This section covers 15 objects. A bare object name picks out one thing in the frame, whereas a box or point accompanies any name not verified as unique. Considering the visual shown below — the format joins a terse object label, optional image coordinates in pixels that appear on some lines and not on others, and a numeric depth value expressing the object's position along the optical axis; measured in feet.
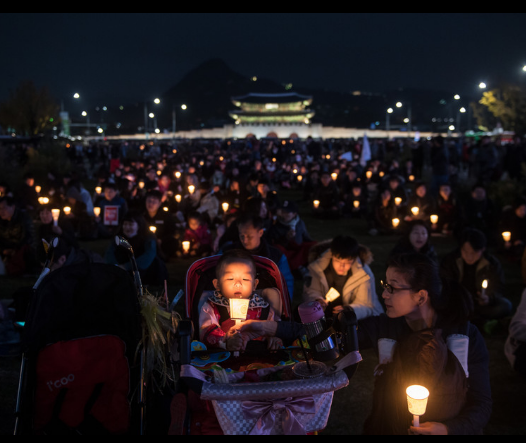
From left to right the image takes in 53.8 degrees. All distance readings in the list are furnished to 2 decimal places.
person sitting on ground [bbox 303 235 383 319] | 16.82
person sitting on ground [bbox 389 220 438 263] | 21.43
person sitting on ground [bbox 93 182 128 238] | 34.81
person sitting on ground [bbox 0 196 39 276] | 27.91
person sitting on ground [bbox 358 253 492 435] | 8.62
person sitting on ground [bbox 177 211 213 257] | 31.65
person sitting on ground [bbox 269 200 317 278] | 26.48
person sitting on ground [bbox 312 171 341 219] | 47.65
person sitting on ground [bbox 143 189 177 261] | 31.45
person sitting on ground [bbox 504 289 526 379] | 15.05
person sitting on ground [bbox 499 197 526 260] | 30.55
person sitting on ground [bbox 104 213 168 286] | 22.47
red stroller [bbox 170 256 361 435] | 8.03
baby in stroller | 11.73
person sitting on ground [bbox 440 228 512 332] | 19.47
